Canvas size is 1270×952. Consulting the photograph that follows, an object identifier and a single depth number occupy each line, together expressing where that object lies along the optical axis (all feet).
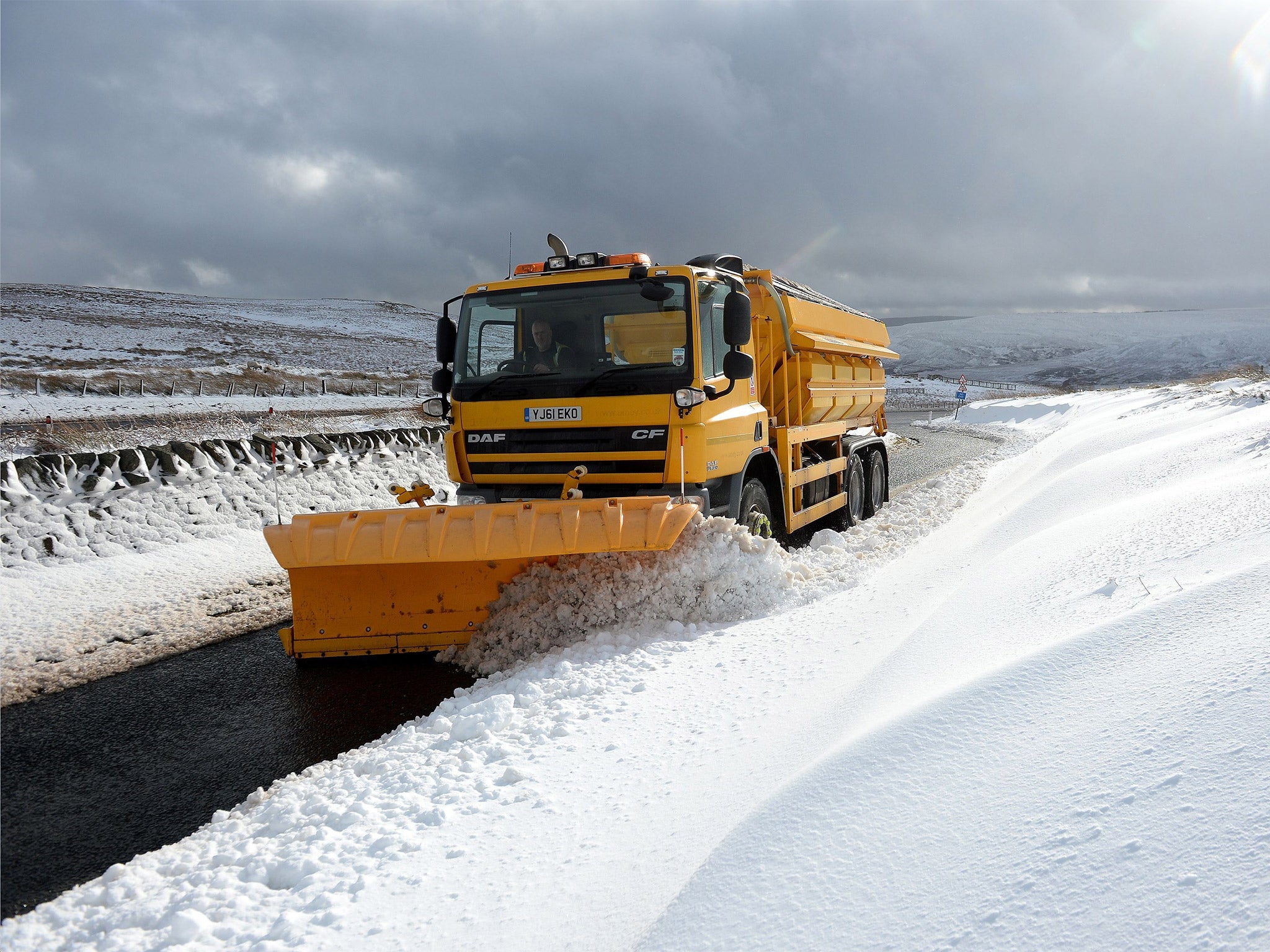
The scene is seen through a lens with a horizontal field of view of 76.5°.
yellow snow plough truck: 15.88
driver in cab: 19.42
